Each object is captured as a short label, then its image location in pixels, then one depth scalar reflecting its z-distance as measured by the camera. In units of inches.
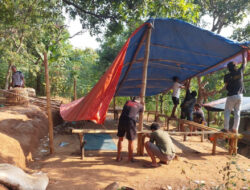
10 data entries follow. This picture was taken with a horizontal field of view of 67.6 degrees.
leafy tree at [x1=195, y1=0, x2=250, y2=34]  351.3
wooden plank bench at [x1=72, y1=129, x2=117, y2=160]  153.4
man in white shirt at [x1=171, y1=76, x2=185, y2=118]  246.1
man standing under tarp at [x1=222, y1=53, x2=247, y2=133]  172.1
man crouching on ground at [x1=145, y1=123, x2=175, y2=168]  147.4
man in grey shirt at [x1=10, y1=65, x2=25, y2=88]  272.7
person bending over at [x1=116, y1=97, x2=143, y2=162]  151.7
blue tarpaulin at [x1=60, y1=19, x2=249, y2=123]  149.9
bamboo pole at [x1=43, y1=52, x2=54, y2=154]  162.9
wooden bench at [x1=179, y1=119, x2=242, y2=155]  180.5
